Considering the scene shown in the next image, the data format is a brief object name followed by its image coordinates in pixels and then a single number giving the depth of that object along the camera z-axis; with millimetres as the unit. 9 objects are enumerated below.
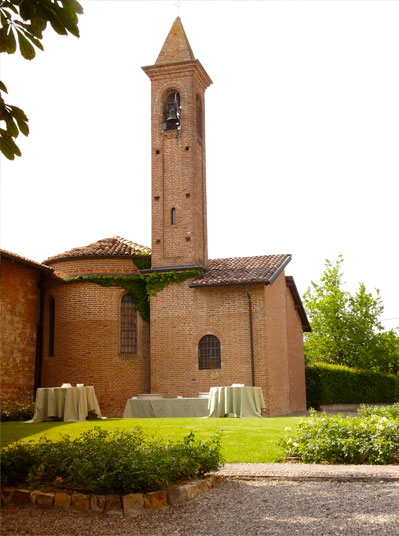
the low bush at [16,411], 18672
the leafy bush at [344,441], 8680
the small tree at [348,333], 37594
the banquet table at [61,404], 16969
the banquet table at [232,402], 17391
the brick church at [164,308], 20734
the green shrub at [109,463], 6070
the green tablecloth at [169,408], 17906
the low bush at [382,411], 11445
